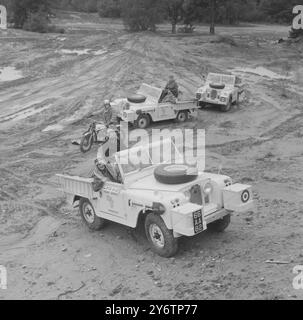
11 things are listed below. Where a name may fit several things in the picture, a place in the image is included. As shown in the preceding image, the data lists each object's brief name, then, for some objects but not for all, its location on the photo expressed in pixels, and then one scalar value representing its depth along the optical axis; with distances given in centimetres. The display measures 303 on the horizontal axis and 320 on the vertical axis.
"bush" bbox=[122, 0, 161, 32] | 4678
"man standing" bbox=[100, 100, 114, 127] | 1870
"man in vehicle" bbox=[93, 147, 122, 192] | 1023
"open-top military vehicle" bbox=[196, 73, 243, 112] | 2189
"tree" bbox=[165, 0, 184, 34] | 4753
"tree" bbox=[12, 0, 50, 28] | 5075
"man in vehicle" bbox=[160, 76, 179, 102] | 2050
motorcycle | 1681
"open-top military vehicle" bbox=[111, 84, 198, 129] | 1919
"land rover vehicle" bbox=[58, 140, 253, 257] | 889
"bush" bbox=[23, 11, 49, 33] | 4909
